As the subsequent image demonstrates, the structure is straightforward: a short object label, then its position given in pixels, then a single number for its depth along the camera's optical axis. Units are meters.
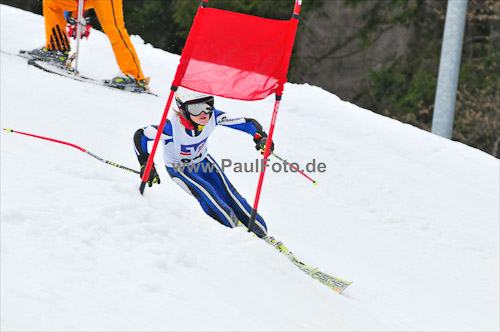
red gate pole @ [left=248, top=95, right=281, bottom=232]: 7.94
